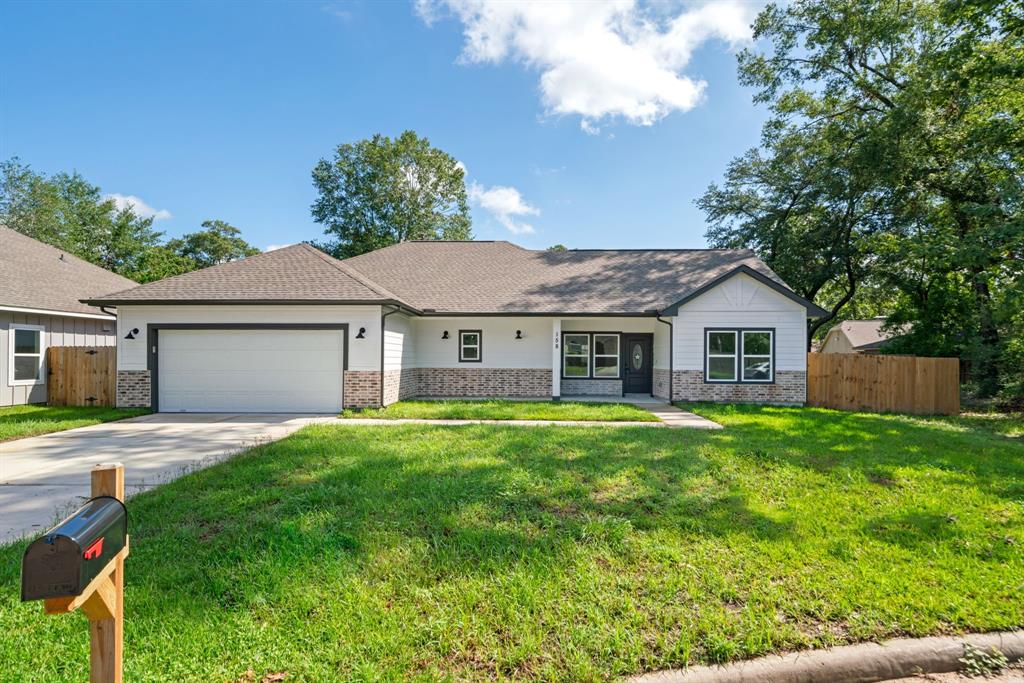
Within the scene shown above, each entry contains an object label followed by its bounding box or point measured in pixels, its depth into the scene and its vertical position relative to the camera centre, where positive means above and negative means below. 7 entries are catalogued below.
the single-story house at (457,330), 11.69 +0.31
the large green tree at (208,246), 44.41 +8.85
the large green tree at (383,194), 35.16 +11.22
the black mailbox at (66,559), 1.28 -0.63
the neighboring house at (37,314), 12.58 +0.67
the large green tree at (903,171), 12.08 +6.53
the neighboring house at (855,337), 30.79 +0.61
